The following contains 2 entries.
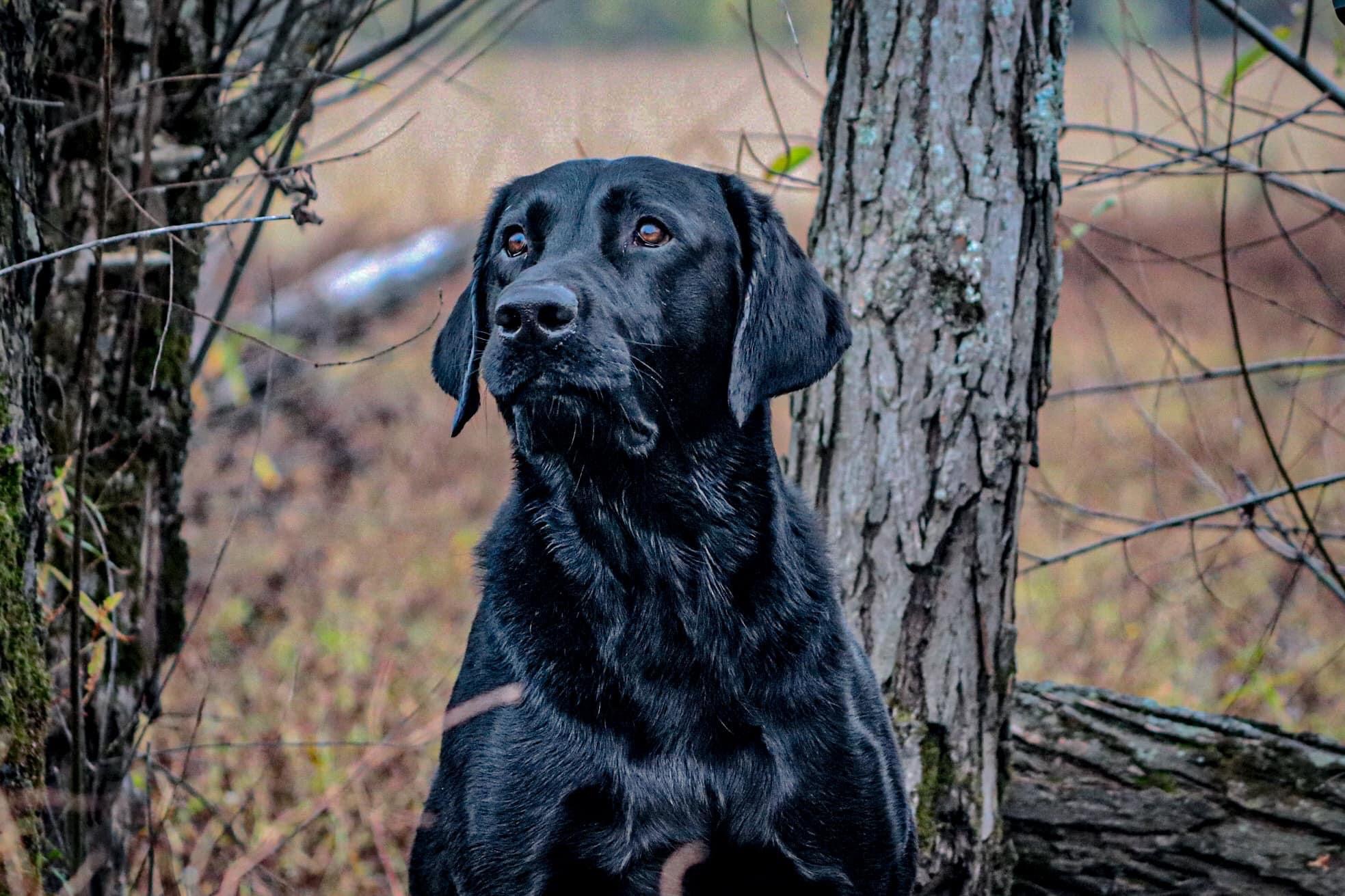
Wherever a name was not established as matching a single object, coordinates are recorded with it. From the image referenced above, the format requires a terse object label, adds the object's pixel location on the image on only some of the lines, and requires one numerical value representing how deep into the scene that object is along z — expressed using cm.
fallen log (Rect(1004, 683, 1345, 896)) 639
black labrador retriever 480
